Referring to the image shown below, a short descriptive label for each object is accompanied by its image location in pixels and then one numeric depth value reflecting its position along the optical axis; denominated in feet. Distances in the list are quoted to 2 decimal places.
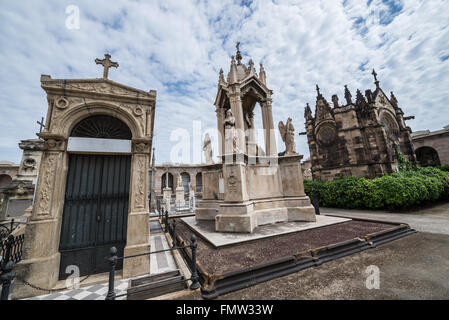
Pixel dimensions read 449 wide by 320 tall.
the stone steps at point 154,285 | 8.98
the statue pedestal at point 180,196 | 60.53
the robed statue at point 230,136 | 21.01
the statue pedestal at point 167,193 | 67.60
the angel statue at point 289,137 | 25.02
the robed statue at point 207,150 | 27.20
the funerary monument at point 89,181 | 11.30
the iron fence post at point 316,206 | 31.03
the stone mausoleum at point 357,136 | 57.21
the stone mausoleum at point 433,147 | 79.17
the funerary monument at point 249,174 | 19.77
